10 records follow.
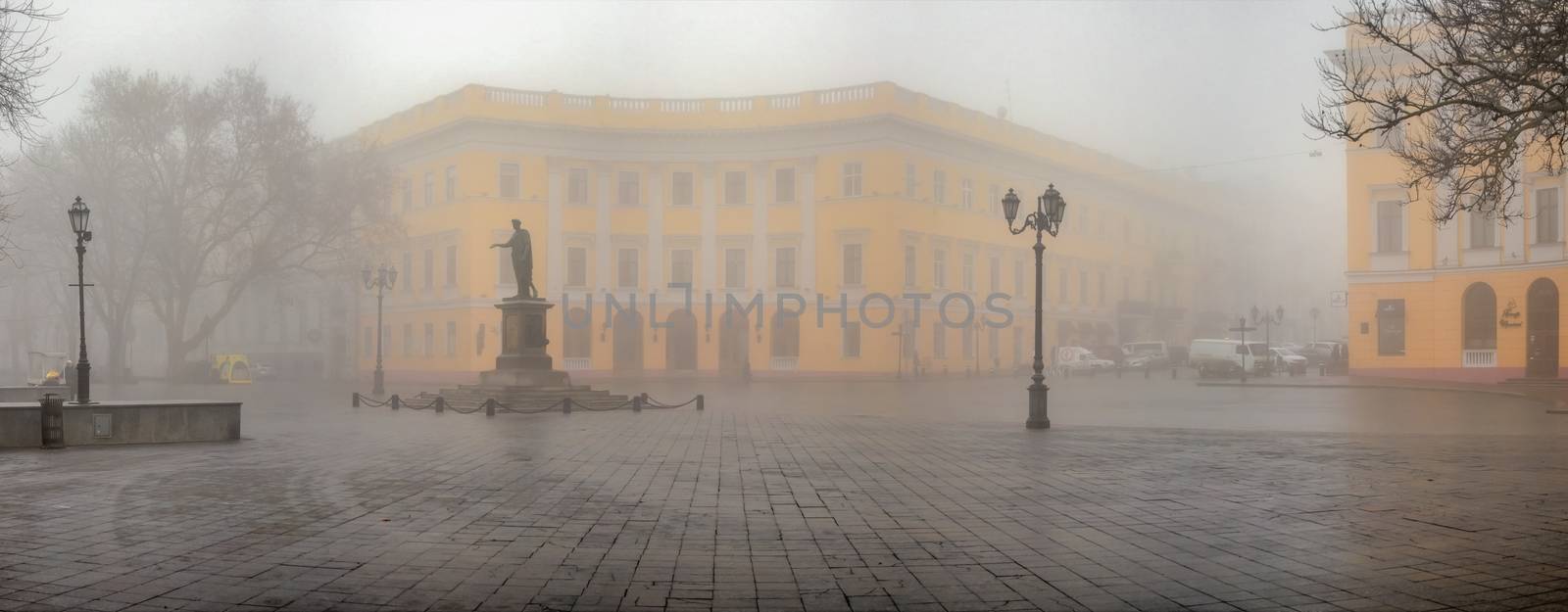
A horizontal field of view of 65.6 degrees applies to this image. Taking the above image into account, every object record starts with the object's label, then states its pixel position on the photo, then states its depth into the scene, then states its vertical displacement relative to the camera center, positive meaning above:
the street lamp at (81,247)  17.77 +1.10
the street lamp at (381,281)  38.79 +1.32
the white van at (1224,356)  51.66 -1.69
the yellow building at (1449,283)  39.91 +1.22
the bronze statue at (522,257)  28.84 +1.46
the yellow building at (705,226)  54.69 +4.30
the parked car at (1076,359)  61.93 -2.12
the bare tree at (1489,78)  12.91 +2.73
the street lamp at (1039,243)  19.11 +1.29
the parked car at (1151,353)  66.00 -1.97
